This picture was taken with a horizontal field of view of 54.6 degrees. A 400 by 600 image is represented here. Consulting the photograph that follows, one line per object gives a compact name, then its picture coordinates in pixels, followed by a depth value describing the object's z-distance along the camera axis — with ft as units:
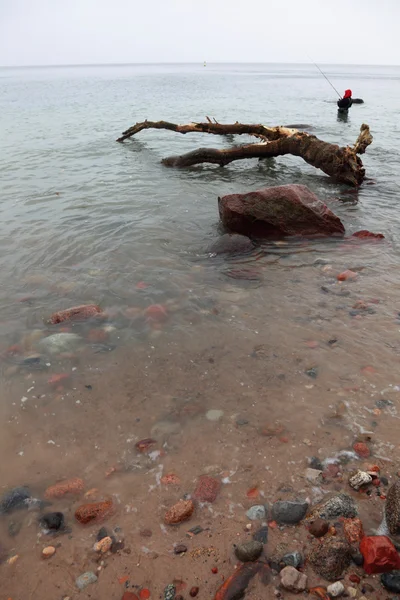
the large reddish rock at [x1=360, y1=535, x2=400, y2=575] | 9.07
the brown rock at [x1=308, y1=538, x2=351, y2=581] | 9.24
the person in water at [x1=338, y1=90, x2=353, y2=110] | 89.66
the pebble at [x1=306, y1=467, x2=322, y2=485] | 11.90
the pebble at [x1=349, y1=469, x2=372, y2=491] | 11.44
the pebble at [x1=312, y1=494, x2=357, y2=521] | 10.68
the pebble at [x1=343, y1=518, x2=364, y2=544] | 9.94
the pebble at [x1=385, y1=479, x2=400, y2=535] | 9.94
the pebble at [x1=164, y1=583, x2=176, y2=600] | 9.31
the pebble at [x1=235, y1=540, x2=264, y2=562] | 9.79
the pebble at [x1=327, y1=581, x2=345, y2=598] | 8.81
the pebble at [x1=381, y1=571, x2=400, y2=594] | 8.68
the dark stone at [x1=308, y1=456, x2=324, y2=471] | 12.34
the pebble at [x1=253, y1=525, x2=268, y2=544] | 10.28
